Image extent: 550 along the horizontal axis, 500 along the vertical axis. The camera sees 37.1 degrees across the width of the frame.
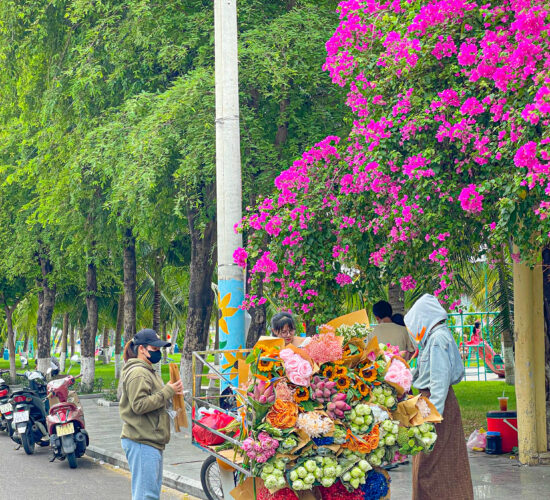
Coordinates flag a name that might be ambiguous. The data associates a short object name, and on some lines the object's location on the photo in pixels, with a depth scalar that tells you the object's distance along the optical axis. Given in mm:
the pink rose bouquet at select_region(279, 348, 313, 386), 4910
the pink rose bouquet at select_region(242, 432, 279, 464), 4863
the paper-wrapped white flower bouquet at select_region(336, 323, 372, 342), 5250
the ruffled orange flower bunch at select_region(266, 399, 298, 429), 4875
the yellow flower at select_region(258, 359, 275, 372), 5074
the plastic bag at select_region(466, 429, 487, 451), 10617
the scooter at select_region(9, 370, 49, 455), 12141
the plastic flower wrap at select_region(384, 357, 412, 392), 5273
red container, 10367
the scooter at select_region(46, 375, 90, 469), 10789
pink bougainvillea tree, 7109
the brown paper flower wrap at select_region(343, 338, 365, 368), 5180
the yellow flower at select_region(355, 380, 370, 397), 5113
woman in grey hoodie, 5734
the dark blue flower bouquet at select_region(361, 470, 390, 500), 5125
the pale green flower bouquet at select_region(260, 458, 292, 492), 4855
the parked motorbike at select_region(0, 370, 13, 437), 13656
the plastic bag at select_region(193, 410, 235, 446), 5797
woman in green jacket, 5949
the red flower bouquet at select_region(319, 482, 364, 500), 5102
